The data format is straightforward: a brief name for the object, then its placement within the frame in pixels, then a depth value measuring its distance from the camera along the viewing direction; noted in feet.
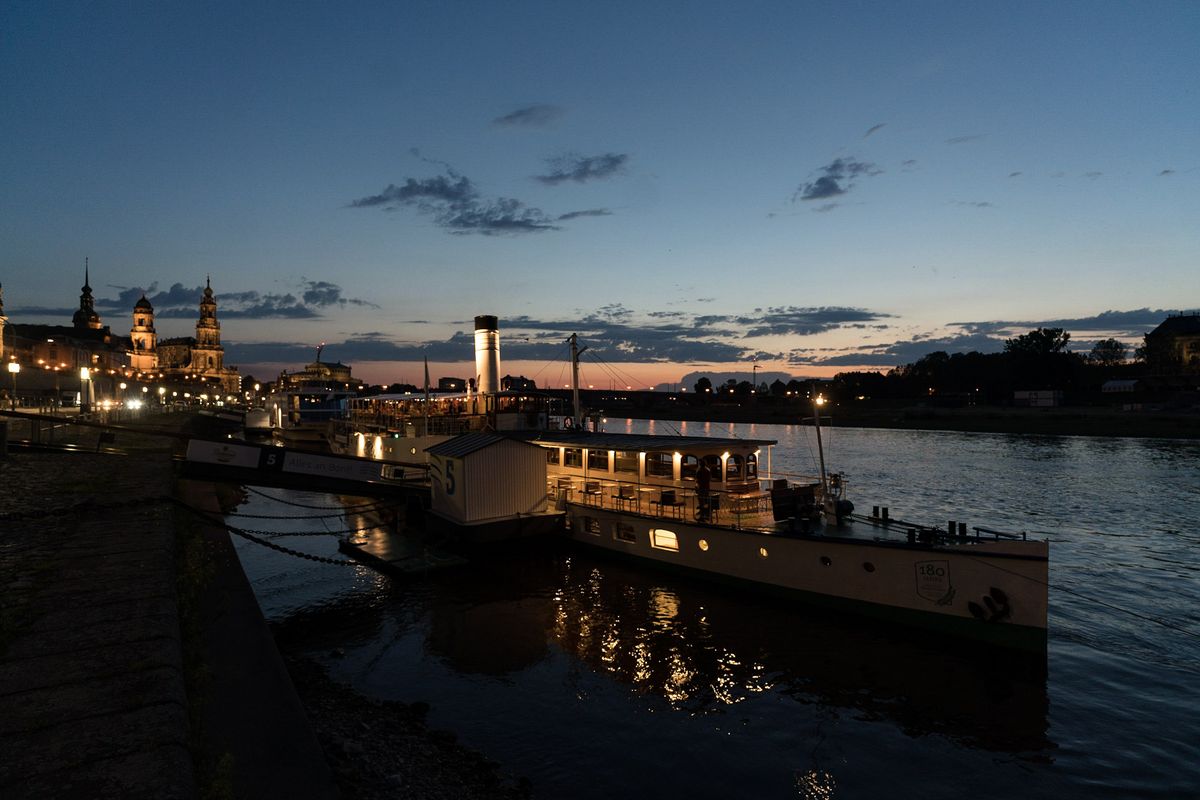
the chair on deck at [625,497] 86.07
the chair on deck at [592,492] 91.13
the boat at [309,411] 230.27
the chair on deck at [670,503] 79.20
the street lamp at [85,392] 210.79
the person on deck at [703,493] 76.07
